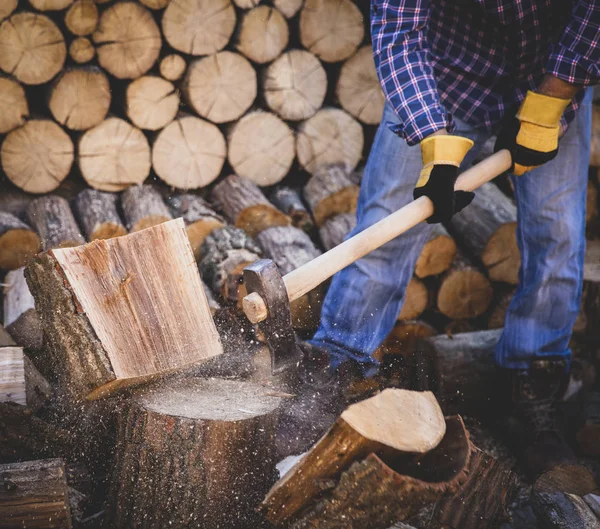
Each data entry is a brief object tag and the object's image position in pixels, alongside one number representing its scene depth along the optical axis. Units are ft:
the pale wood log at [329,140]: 11.57
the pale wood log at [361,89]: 11.45
